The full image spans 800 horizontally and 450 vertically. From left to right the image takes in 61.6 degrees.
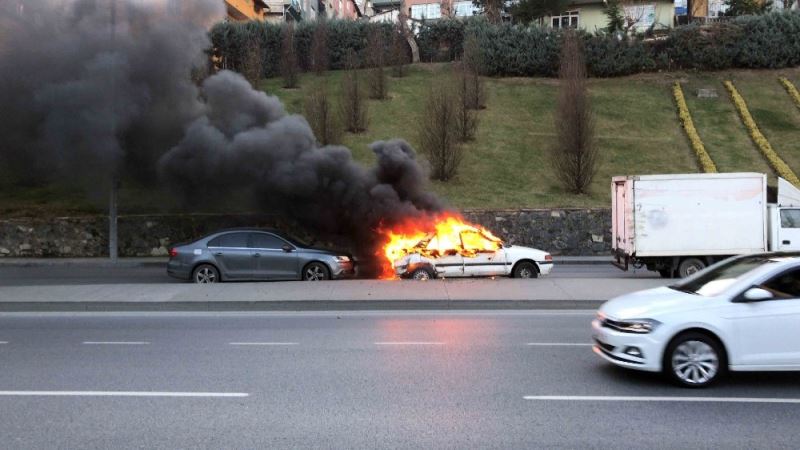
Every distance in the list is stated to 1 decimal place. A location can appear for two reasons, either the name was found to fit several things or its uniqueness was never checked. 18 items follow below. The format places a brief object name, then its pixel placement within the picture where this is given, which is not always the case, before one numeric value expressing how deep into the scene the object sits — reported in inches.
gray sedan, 549.0
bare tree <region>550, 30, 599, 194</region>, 976.9
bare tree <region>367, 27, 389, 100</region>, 1328.7
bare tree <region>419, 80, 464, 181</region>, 1007.0
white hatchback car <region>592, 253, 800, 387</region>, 231.9
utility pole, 770.2
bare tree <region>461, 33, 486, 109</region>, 1272.1
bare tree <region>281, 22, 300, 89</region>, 1390.3
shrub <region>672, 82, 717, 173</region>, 1061.0
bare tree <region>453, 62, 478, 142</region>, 1157.7
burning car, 546.9
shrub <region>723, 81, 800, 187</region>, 1028.2
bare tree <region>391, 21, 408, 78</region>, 1498.5
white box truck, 586.2
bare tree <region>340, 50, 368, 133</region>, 1163.3
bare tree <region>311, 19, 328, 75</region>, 1497.3
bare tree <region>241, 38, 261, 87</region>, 1183.6
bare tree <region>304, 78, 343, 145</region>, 1021.8
